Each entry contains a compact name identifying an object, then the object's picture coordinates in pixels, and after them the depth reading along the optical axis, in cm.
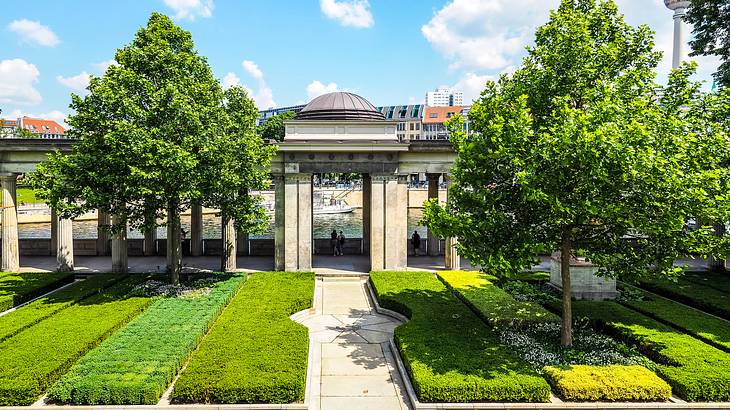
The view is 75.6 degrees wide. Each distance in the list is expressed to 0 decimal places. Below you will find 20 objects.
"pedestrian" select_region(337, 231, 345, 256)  3516
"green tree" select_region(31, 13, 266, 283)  1966
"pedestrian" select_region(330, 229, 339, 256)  3478
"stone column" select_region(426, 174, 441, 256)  3572
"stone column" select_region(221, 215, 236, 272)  2778
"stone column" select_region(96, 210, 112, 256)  3384
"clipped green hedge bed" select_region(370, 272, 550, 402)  1220
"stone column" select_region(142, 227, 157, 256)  3403
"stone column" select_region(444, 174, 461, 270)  2909
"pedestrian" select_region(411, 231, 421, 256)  3536
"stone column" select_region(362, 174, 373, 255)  3516
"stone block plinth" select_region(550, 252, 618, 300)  2234
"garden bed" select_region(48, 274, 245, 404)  1191
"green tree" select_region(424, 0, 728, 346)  1305
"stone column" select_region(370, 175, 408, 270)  2836
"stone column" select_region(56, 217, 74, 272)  2733
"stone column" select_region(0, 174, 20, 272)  2705
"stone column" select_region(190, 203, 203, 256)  3404
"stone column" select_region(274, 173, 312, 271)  2806
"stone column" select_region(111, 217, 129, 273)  2752
